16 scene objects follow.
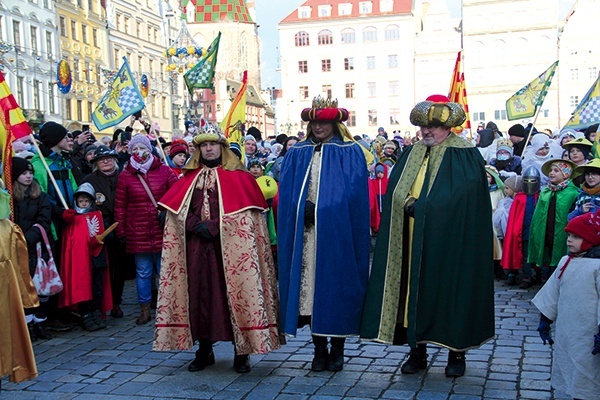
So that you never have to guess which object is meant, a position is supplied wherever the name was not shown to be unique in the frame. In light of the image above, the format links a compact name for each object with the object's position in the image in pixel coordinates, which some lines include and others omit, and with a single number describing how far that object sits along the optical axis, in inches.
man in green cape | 211.6
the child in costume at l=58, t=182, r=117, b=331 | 294.5
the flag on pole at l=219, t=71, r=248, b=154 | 425.2
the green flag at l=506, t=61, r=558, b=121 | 501.0
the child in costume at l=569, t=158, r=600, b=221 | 245.6
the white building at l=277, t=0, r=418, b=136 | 2694.4
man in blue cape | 221.9
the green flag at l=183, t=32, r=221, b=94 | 506.0
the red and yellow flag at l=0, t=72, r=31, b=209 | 263.3
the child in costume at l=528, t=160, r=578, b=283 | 317.4
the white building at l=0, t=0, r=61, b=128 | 1577.3
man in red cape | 223.6
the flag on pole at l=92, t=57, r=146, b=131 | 382.9
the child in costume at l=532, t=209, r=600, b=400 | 169.8
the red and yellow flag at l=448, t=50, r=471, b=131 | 503.5
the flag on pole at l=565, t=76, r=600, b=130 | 425.1
